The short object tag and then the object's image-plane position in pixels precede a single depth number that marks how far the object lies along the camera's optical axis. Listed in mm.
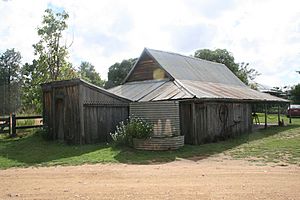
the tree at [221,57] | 42156
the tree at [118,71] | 42406
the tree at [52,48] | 22875
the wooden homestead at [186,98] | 13930
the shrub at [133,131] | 12547
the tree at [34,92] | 23141
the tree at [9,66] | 52875
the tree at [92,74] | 50094
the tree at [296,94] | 40625
